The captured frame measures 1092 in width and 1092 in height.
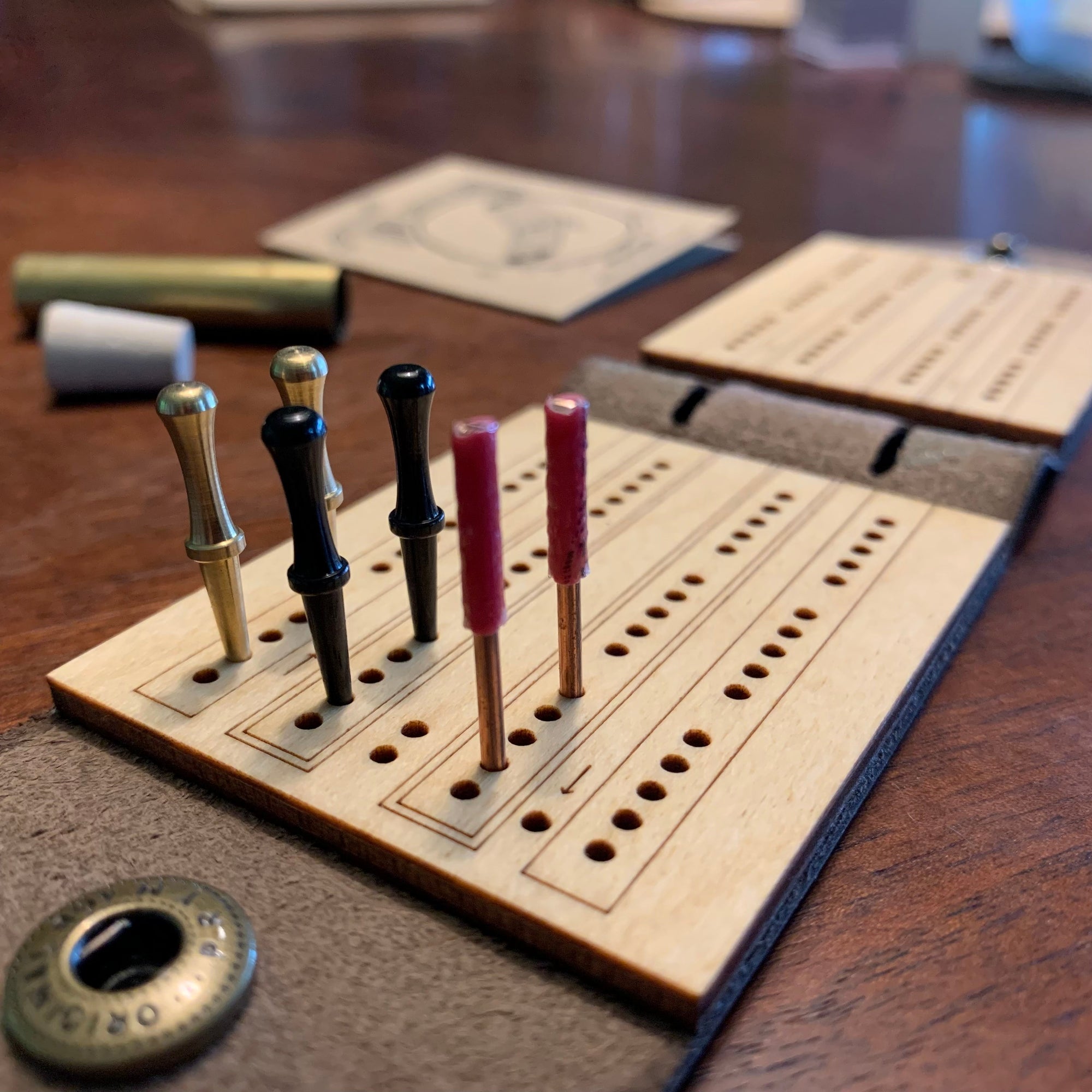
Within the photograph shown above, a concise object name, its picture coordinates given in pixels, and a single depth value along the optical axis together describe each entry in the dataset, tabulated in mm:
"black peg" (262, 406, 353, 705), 77
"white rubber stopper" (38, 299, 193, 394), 161
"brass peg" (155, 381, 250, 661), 86
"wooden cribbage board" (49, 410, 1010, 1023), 74
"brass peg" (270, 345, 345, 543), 90
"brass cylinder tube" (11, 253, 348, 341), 180
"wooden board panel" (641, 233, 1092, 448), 149
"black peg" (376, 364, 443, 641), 89
